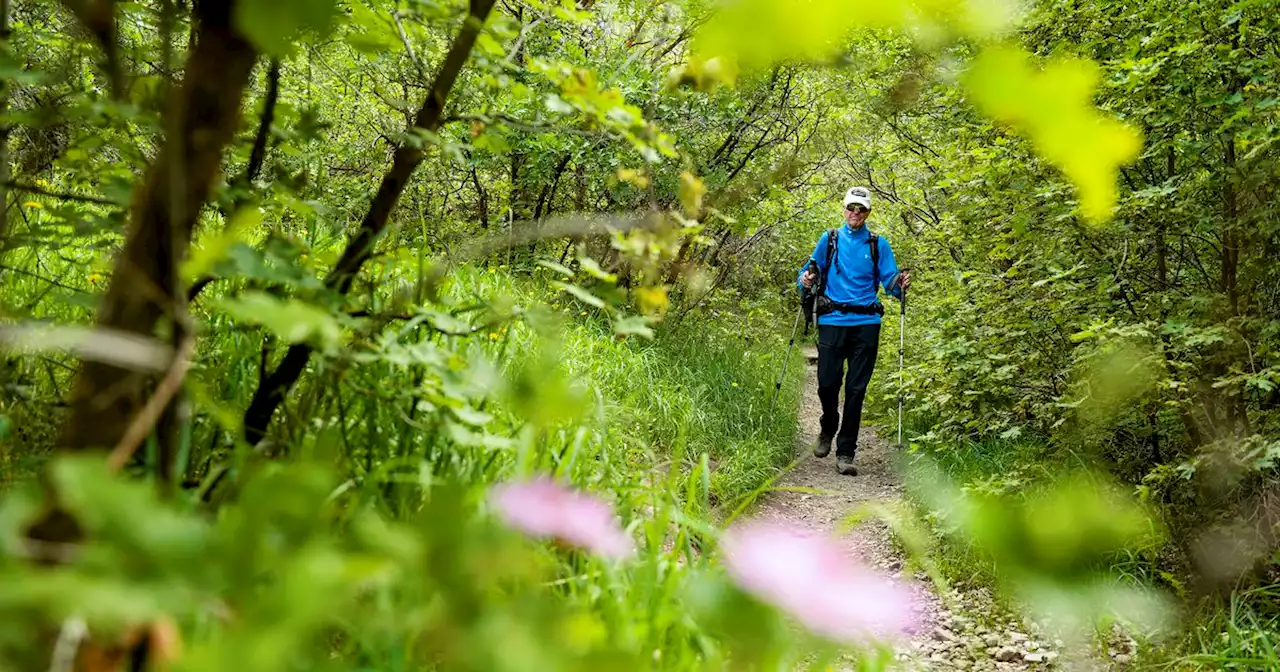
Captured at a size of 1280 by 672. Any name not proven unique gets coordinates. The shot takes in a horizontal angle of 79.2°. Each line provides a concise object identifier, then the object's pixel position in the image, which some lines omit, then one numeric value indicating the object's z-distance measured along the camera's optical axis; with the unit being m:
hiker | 6.42
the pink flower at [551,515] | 0.76
